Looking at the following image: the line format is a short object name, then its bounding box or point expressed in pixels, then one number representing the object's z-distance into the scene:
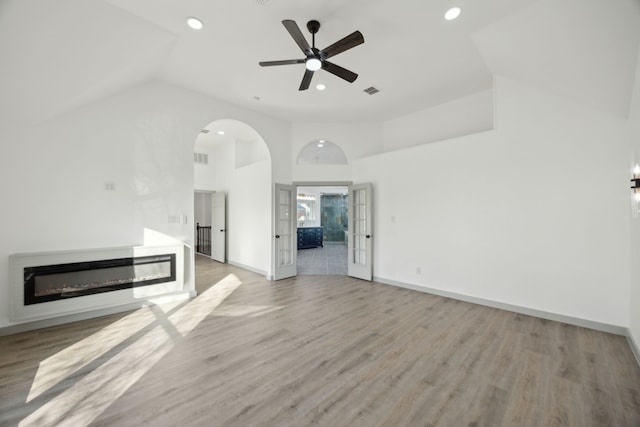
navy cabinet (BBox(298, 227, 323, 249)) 10.40
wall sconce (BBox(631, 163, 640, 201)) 2.41
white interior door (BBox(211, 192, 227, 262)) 7.43
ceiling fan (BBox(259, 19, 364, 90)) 2.43
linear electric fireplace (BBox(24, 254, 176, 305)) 3.06
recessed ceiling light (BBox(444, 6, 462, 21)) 2.65
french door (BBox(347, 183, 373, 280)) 5.51
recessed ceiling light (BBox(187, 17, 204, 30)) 2.80
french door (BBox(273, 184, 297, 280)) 5.58
